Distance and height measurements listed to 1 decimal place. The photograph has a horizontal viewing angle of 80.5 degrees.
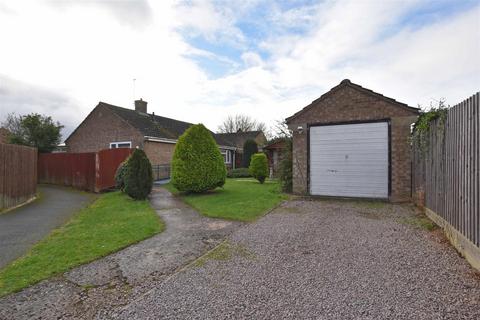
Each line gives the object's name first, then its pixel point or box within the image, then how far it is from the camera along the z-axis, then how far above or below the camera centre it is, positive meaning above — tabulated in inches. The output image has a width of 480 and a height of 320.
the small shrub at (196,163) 479.2 +0.7
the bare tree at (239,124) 2144.4 +299.6
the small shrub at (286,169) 473.7 -9.3
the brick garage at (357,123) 384.8 +59.5
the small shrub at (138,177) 444.5 -21.7
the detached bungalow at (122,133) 808.9 +90.7
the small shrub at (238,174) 978.7 -36.6
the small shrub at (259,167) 698.8 -8.7
